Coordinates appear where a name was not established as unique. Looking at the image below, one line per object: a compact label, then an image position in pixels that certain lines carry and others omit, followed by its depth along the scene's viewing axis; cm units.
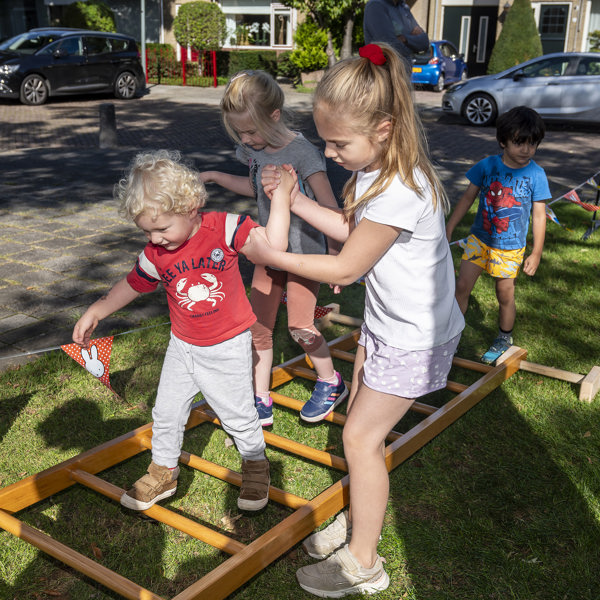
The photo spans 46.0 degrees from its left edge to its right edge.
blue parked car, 2553
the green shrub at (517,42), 2250
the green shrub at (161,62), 2792
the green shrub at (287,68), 2744
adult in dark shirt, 659
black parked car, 1835
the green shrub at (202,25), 2827
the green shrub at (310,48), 2575
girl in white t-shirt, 237
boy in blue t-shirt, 433
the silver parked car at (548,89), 1541
